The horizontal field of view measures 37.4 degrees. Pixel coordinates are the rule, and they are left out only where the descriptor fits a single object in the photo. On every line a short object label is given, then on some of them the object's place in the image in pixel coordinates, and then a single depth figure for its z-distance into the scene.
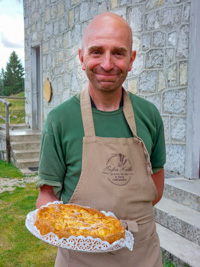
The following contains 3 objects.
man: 1.17
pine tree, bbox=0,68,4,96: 38.00
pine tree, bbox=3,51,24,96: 41.06
